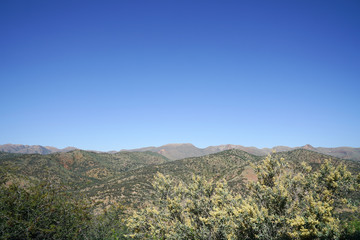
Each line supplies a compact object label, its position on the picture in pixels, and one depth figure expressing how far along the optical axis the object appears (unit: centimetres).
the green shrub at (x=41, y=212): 1190
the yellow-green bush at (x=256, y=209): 1273
